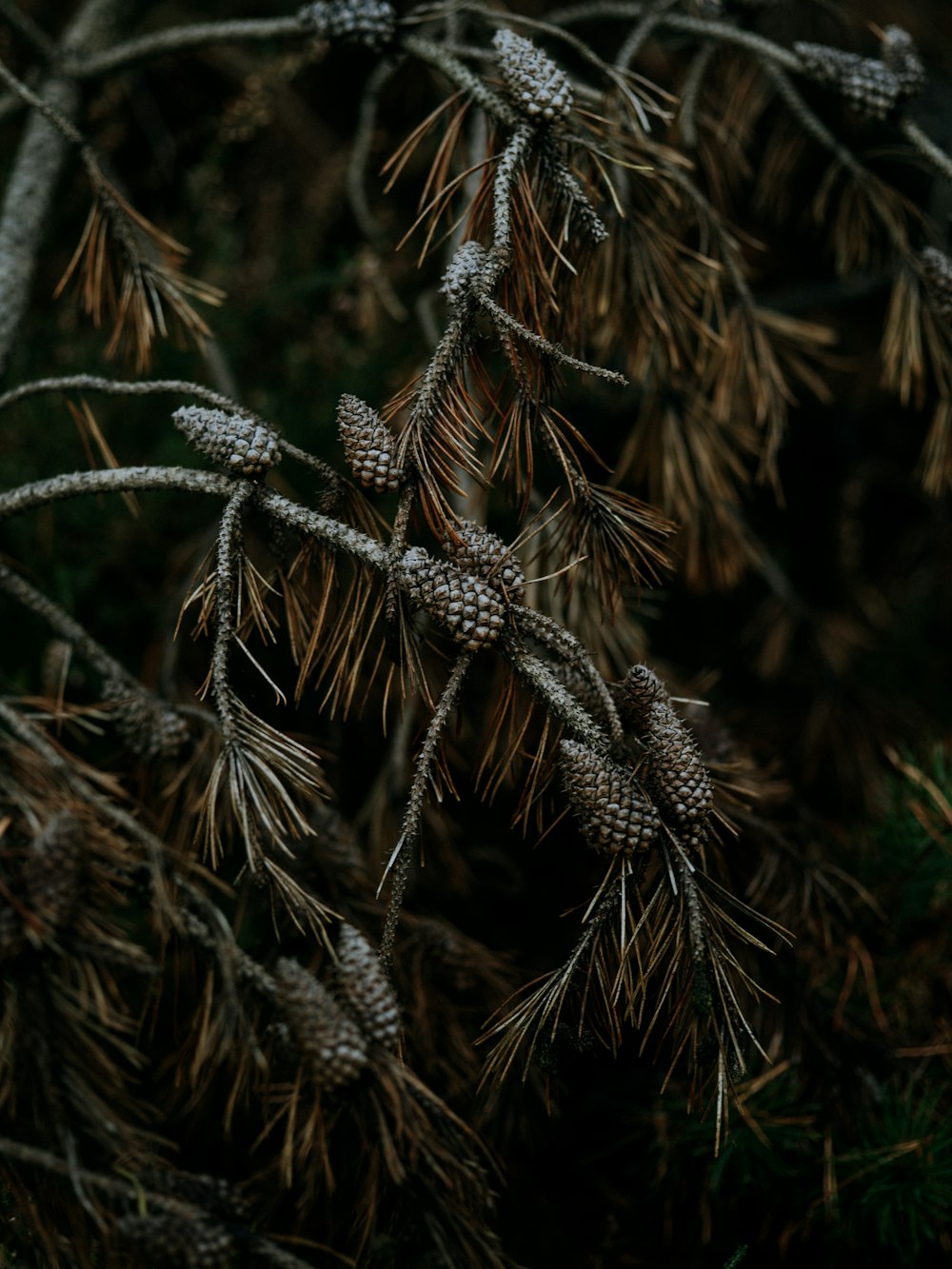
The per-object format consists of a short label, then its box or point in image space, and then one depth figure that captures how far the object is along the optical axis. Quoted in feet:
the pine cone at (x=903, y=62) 3.17
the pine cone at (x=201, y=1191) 2.08
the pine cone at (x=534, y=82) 2.59
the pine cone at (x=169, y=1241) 1.93
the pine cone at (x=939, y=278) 3.25
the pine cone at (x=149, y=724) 2.93
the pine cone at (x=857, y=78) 3.14
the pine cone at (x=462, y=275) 2.36
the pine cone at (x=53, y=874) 2.03
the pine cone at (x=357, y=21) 3.25
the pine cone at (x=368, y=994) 2.26
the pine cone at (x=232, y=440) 2.39
